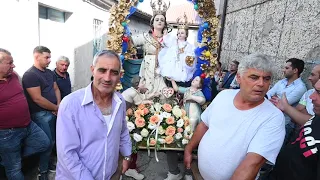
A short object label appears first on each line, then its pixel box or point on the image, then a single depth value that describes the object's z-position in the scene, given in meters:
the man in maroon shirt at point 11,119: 2.58
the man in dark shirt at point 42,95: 3.10
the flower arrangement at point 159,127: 2.96
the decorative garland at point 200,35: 3.34
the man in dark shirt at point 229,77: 5.56
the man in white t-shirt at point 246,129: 1.76
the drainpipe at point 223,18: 8.82
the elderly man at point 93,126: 1.67
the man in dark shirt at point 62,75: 3.89
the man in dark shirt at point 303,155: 1.61
